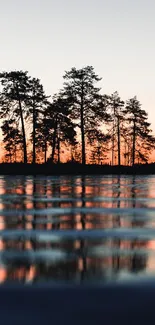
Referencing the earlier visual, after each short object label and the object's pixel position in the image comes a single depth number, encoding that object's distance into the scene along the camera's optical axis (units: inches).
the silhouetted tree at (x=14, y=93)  2807.6
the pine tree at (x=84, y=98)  2869.1
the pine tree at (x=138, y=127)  3954.2
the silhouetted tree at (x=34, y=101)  2906.0
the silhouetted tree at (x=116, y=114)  3786.9
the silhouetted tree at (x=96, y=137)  2845.7
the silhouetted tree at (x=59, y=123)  2987.2
